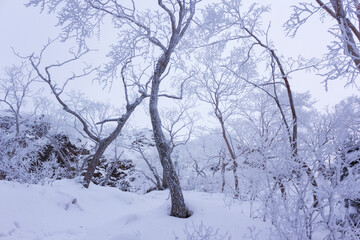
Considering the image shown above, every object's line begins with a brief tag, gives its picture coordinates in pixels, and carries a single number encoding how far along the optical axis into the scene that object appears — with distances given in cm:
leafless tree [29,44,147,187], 826
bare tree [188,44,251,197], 1227
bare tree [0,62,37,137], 1492
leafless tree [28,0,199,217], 523
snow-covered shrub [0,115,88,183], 1364
